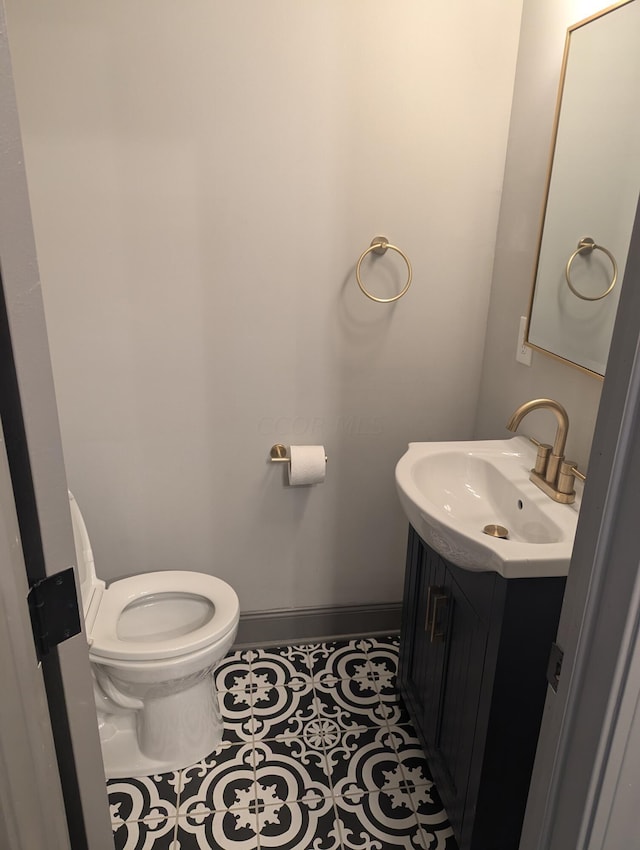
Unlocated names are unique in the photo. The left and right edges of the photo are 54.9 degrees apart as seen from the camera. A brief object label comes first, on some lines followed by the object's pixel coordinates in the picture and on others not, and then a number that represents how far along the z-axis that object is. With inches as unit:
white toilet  65.3
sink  47.7
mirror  53.2
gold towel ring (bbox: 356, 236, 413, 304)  74.4
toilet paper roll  79.0
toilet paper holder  80.9
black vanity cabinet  49.7
